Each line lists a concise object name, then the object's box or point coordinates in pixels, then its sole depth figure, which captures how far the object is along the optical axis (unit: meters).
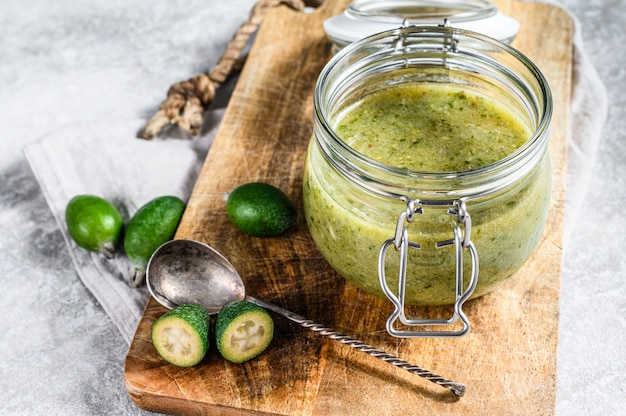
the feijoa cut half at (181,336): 0.57
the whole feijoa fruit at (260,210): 0.62
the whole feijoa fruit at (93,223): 0.66
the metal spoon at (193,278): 0.61
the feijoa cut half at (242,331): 0.57
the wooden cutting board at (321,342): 0.57
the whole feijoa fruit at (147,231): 0.64
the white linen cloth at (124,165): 0.69
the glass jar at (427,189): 0.53
